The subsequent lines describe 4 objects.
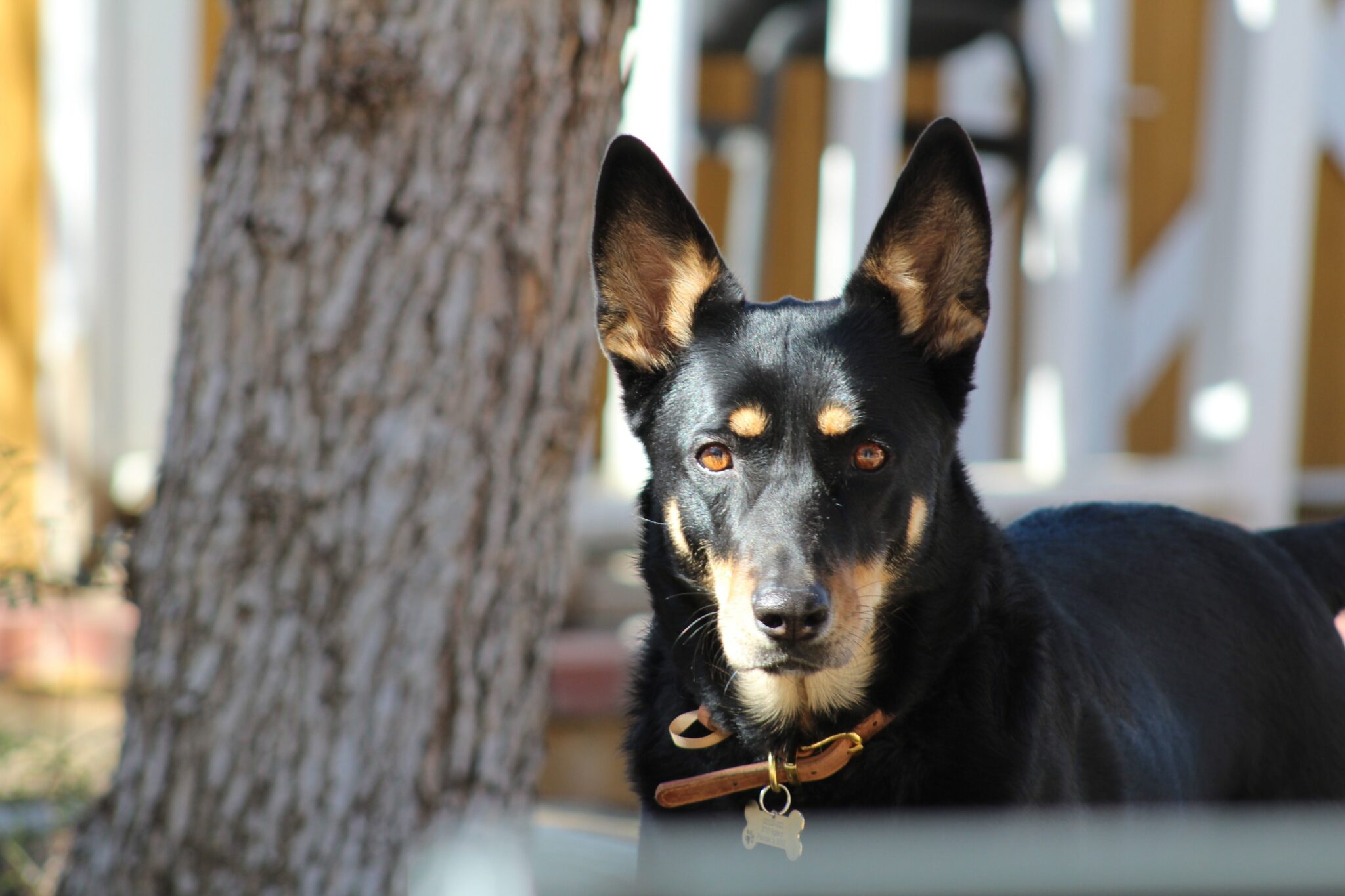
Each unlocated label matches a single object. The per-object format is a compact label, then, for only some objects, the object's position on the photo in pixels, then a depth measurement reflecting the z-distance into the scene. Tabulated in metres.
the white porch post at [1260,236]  11.95
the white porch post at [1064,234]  11.64
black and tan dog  4.46
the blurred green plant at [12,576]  6.06
